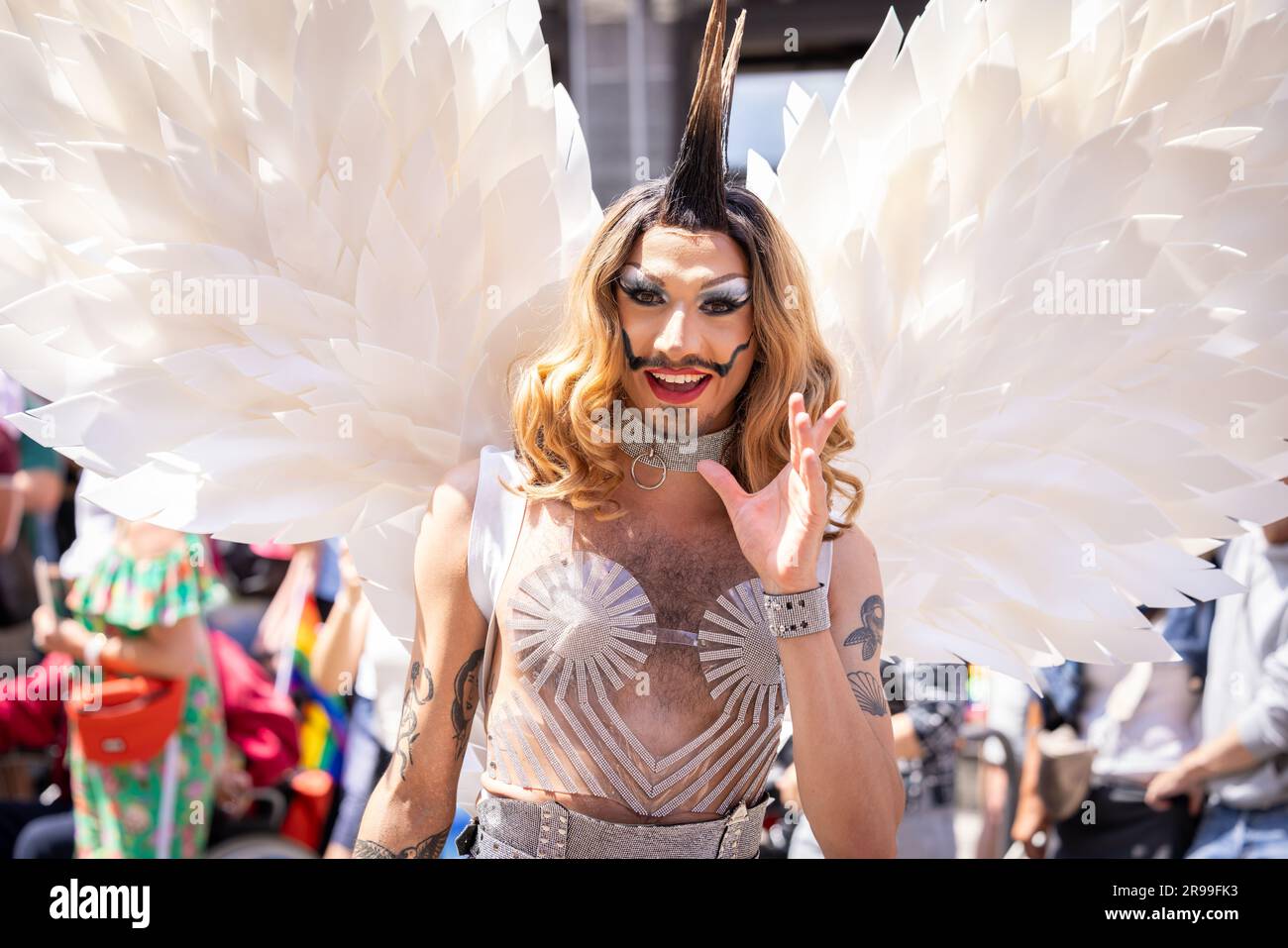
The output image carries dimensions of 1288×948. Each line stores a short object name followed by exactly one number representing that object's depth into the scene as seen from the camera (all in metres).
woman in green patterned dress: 3.50
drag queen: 1.86
